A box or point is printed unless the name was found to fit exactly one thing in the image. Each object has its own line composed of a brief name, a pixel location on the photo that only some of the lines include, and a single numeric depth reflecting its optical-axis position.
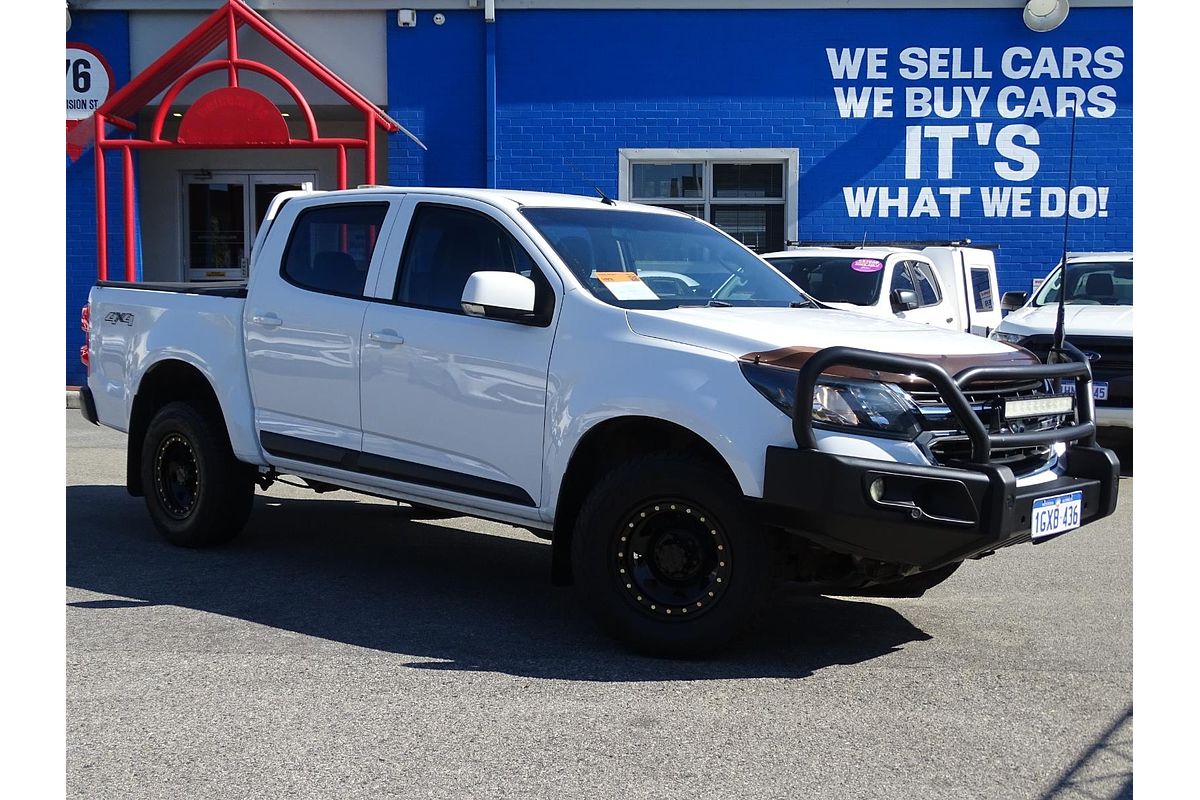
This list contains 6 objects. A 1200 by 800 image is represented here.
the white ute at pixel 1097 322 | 10.70
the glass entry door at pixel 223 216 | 18.84
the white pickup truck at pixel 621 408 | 4.78
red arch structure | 15.69
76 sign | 17.23
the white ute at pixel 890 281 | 11.20
